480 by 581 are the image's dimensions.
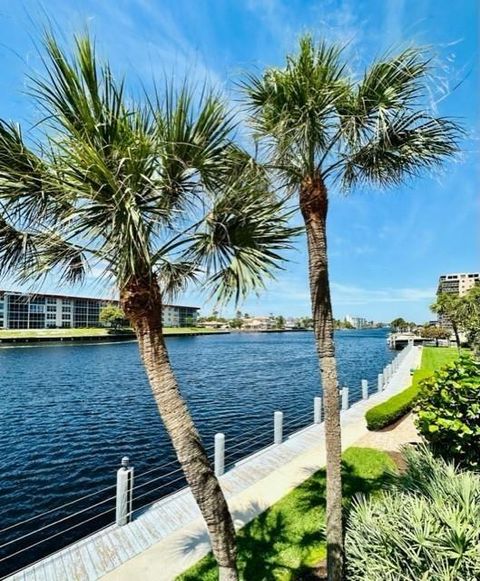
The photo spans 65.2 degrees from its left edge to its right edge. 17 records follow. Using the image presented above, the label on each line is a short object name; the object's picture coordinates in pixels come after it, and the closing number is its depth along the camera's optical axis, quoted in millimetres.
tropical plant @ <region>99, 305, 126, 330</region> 65344
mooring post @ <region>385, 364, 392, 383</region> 20273
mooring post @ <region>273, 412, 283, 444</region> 9938
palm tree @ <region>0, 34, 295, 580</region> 2861
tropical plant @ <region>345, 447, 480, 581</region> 3109
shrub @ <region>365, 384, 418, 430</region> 10998
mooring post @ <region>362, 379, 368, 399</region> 15961
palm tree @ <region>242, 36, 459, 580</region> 3906
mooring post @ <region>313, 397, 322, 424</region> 11932
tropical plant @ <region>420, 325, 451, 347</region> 61716
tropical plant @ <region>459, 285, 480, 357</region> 19125
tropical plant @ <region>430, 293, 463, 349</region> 39453
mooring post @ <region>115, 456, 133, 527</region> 5914
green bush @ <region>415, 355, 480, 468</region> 5457
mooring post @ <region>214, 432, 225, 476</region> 7773
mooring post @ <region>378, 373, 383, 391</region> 17808
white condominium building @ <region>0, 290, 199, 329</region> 70375
